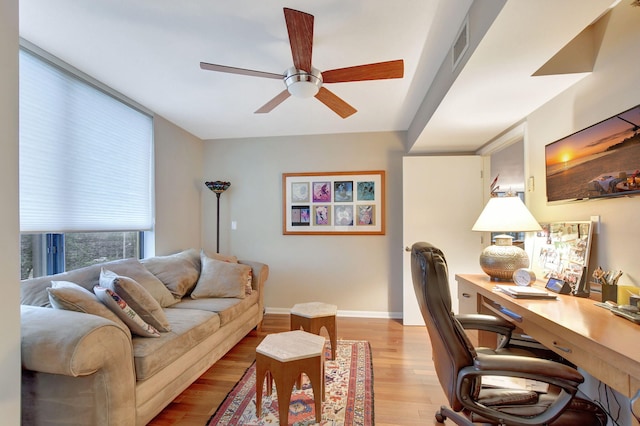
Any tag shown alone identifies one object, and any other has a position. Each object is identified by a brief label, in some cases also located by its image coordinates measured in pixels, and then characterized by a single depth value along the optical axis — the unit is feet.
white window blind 6.26
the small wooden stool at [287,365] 5.10
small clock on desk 6.16
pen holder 4.74
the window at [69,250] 6.61
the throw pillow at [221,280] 9.07
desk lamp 6.64
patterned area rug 5.67
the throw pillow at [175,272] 8.66
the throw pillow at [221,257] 10.43
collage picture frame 12.07
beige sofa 4.29
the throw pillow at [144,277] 7.37
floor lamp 12.05
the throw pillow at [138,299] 5.87
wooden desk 3.01
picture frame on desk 5.42
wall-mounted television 4.49
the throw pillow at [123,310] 5.48
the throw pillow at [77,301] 5.01
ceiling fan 4.86
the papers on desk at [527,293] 5.31
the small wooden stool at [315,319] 7.55
